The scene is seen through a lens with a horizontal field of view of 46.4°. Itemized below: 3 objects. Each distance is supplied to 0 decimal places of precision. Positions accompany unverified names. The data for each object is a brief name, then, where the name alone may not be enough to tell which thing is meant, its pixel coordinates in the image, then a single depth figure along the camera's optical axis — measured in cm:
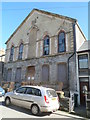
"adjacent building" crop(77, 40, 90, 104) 1069
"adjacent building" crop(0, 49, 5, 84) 1907
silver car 657
